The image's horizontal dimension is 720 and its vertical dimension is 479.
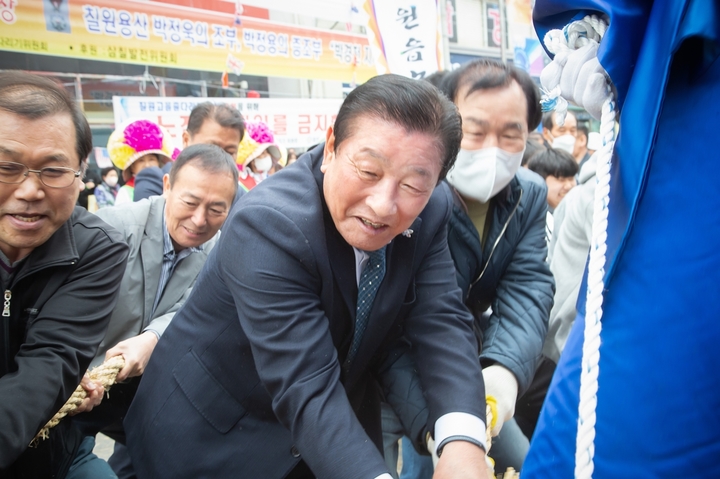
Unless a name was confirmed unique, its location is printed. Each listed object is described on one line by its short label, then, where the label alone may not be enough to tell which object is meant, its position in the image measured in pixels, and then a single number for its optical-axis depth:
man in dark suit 1.15
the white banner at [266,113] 6.01
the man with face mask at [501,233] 1.69
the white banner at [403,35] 5.26
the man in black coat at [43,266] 1.29
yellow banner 5.70
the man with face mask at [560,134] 4.86
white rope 0.70
